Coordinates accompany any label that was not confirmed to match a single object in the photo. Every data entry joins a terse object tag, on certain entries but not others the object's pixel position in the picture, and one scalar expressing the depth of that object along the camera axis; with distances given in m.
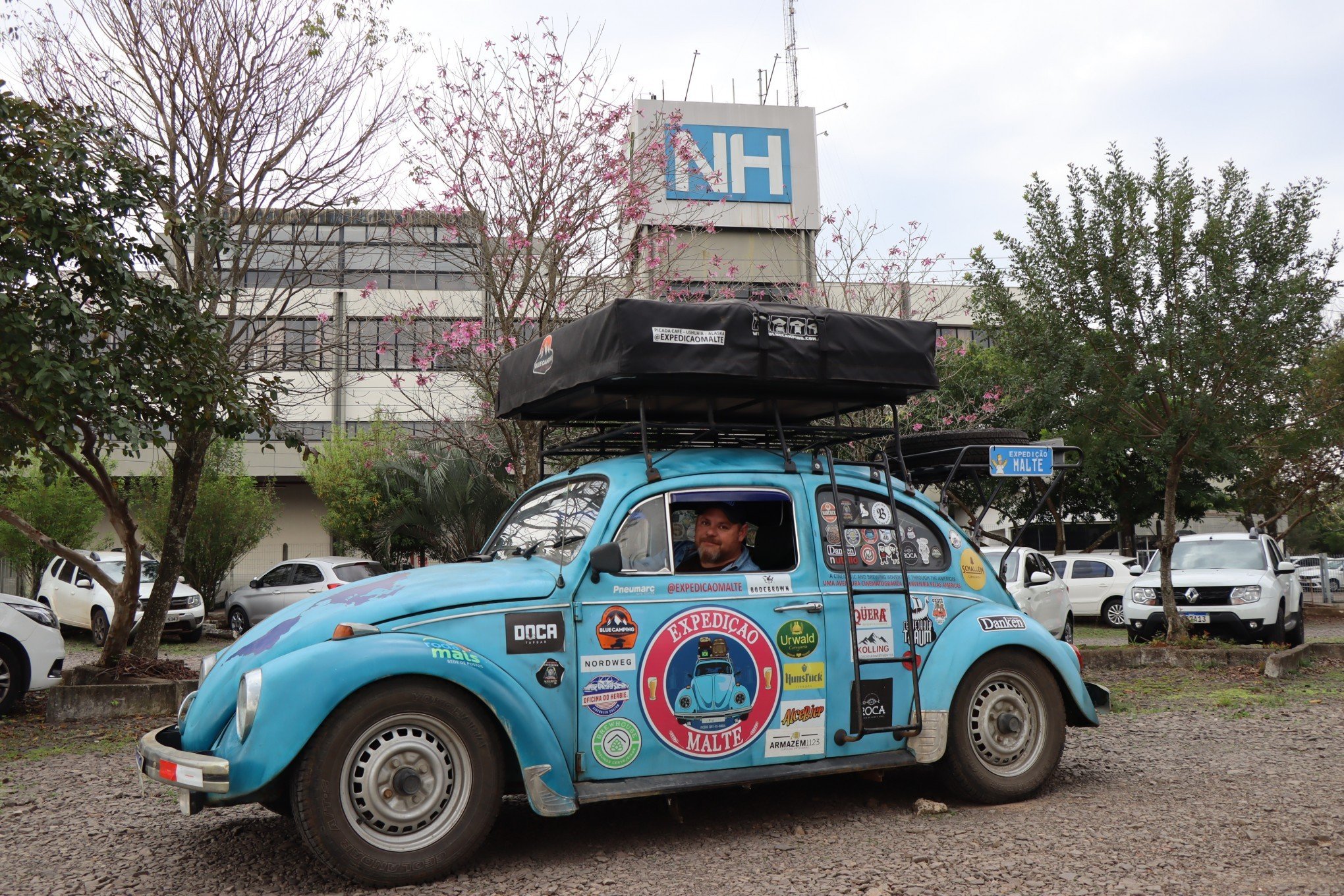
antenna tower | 36.95
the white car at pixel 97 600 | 20.30
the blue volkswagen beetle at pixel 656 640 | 4.72
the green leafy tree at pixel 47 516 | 24.25
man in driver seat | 5.80
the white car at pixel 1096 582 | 23.05
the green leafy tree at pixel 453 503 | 19.89
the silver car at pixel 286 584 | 20.97
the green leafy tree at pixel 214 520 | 24.16
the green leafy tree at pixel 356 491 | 28.67
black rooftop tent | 5.44
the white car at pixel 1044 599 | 15.16
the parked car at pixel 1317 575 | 35.44
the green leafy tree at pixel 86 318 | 7.98
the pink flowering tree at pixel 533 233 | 11.92
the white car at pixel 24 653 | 9.83
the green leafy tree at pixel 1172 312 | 12.88
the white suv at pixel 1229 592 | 14.45
